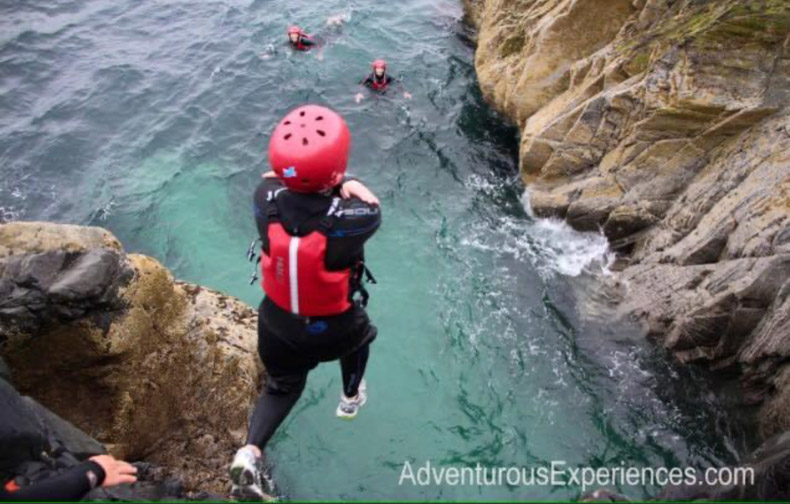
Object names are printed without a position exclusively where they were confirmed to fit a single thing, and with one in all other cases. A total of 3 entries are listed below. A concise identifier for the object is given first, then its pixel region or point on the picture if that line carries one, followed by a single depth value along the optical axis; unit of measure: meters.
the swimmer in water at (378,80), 14.84
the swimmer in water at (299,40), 16.77
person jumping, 4.31
